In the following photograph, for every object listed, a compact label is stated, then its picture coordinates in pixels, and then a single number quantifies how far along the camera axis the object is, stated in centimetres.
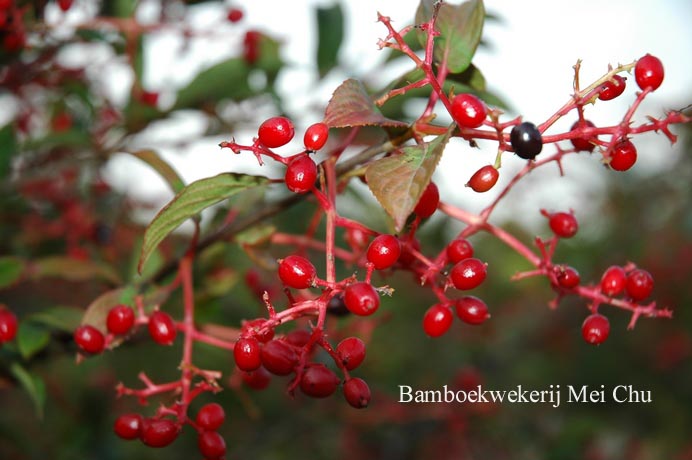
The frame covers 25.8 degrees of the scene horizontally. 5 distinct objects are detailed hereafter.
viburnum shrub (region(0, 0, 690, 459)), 35
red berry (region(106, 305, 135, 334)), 39
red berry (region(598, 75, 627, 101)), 35
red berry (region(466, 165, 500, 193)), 36
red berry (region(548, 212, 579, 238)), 40
